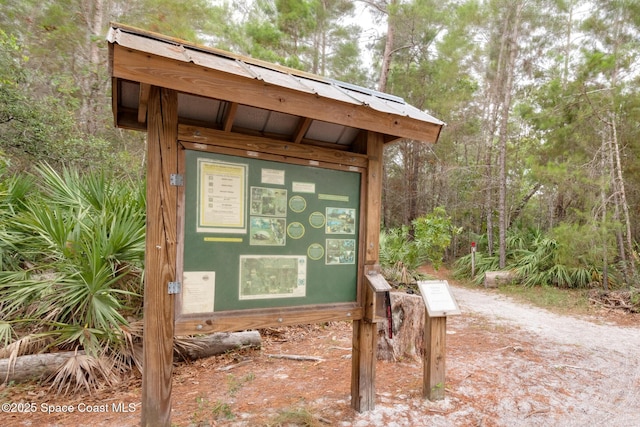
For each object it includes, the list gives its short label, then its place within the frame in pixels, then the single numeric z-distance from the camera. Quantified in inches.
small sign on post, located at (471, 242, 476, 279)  403.5
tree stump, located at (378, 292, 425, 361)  154.3
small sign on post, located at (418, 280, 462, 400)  113.0
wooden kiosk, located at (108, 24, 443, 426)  77.1
